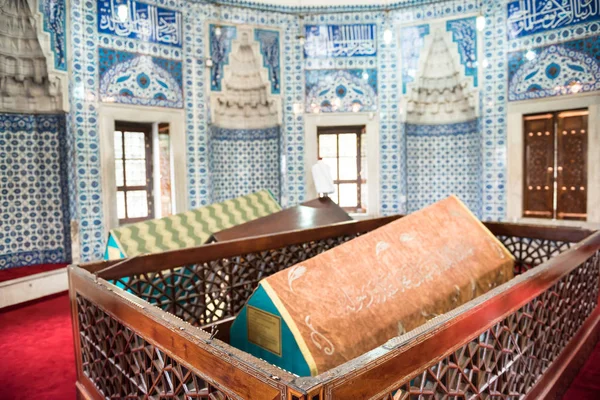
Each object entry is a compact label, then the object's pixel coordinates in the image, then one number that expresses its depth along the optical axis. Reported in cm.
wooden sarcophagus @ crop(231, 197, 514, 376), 212
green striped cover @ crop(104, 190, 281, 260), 405
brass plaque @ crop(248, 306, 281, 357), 215
